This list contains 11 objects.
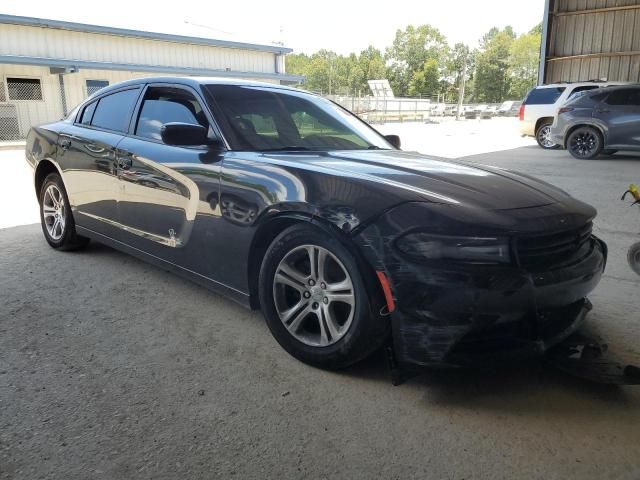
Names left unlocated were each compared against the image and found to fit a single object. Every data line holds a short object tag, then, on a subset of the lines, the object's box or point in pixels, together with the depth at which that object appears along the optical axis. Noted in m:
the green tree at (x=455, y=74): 85.88
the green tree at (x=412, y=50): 92.74
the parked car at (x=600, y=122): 11.66
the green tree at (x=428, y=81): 84.25
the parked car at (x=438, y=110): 50.09
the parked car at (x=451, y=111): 52.26
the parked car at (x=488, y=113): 48.07
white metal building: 20.17
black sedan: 2.27
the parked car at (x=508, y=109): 51.44
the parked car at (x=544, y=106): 14.78
